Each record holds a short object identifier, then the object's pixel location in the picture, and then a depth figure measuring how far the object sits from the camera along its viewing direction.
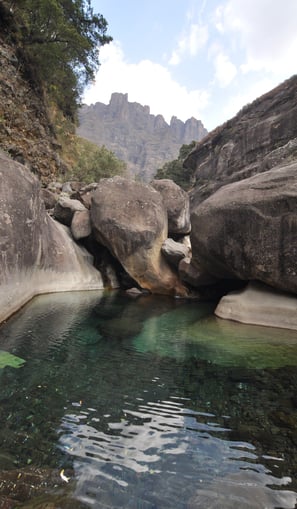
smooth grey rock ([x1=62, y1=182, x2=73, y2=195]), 18.38
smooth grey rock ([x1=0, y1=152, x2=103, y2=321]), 7.58
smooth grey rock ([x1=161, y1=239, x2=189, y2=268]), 12.47
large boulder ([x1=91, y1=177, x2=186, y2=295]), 12.55
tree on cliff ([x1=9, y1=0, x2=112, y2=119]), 18.03
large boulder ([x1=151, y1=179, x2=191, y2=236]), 14.88
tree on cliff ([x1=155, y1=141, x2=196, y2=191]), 44.94
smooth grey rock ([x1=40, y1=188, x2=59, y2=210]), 15.70
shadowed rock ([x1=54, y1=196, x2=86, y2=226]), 14.52
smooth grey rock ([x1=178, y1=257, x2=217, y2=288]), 11.19
